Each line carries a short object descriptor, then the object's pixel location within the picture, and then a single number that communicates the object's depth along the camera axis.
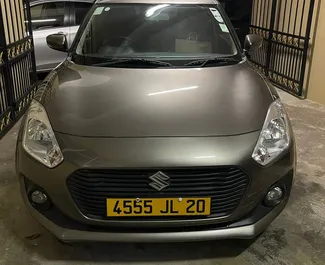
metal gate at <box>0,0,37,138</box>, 4.08
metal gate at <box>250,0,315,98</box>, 5.42
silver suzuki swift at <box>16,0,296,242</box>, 1.83
